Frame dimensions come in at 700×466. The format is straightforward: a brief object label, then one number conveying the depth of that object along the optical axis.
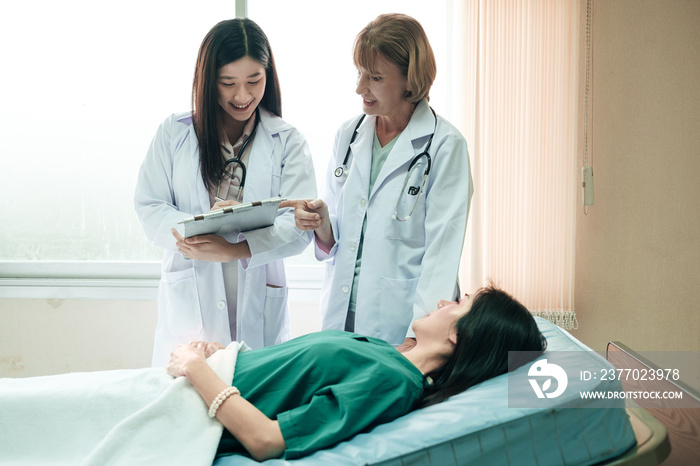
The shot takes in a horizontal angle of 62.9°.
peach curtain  2.65
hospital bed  1.16
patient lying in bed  1.20
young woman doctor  1.79
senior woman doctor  1.70
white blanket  1.18
